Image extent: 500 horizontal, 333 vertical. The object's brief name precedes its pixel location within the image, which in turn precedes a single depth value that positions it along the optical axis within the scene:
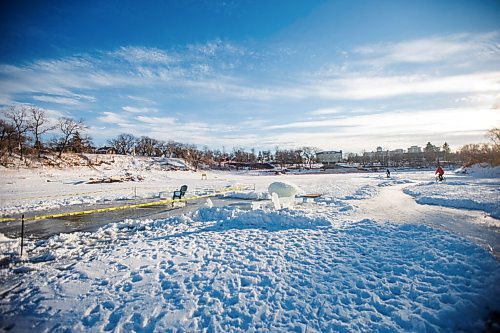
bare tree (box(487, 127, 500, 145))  45.09
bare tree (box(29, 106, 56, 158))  47.36
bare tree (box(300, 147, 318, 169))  111.58
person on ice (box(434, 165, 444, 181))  30.37
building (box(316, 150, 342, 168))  134.52
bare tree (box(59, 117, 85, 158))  52.87
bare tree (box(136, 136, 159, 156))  81.50
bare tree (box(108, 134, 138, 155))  81.62
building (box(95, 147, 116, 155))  77.22
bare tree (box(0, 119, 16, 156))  40.31
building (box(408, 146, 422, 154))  189.68
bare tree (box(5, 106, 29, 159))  42.47
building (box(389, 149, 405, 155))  174.26
